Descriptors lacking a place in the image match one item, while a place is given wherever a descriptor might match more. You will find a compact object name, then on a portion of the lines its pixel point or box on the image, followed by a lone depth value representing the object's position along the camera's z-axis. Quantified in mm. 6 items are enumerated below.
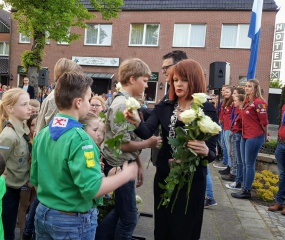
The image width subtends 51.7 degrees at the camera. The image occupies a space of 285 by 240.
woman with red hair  2330
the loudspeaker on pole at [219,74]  6121
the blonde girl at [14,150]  2713
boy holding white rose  2402
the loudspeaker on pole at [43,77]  14504
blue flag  8163
